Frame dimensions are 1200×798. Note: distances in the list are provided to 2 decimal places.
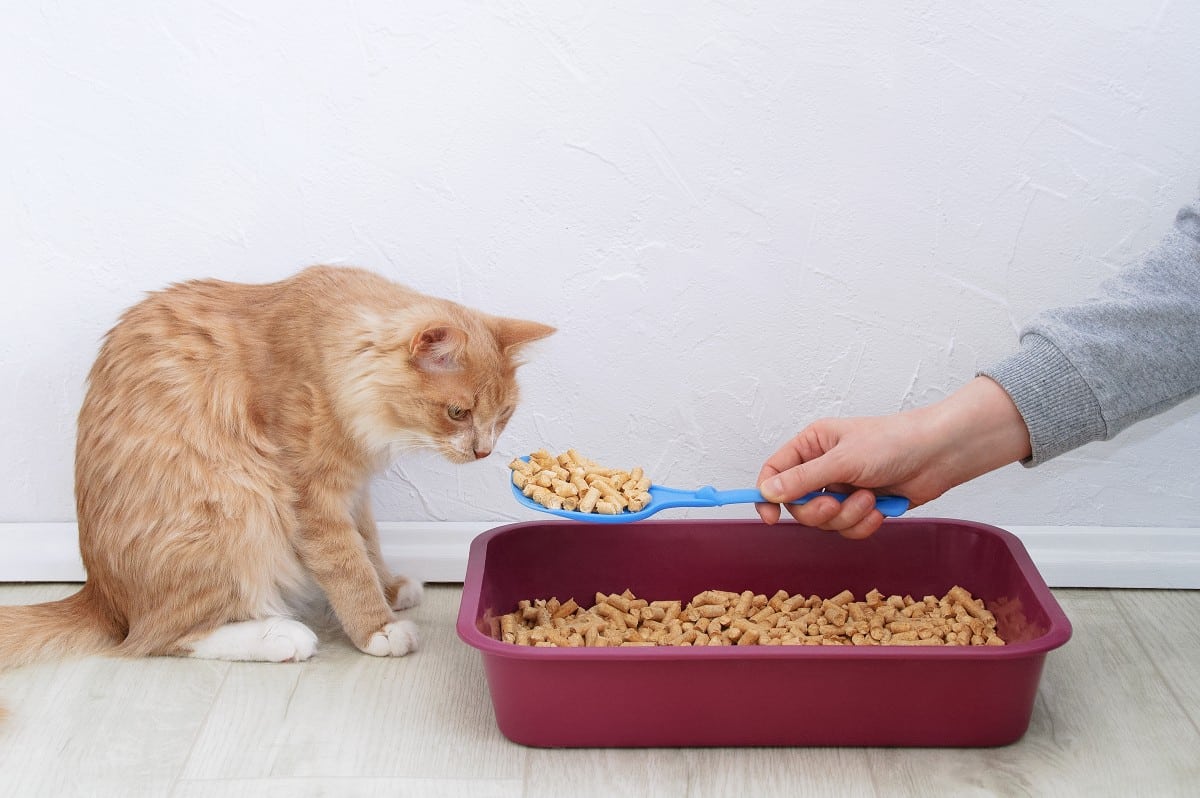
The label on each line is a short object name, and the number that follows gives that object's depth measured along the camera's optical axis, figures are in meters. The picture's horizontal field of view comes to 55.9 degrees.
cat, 1.54
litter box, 1.31
